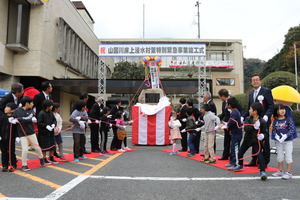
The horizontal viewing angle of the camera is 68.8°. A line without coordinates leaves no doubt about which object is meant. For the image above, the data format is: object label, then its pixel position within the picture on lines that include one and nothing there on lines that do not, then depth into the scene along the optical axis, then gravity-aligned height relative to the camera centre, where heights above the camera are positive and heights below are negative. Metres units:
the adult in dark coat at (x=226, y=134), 5.62 -0.47
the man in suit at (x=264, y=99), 4.42 +0.36
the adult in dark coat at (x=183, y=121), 7.33 -0.19
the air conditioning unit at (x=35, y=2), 13.95 +7.23
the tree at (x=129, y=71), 26.67 +5.48
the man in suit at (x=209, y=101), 6.05 +0.41
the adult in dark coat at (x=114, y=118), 7.48 -0.09
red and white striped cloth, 9.16 -0.55
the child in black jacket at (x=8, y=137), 4.46 -0.48
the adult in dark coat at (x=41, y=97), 5.45 +0.43
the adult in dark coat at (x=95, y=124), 6.91 -0.30
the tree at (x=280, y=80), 19.23 +3.24
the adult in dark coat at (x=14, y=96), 4.67 +0.39
